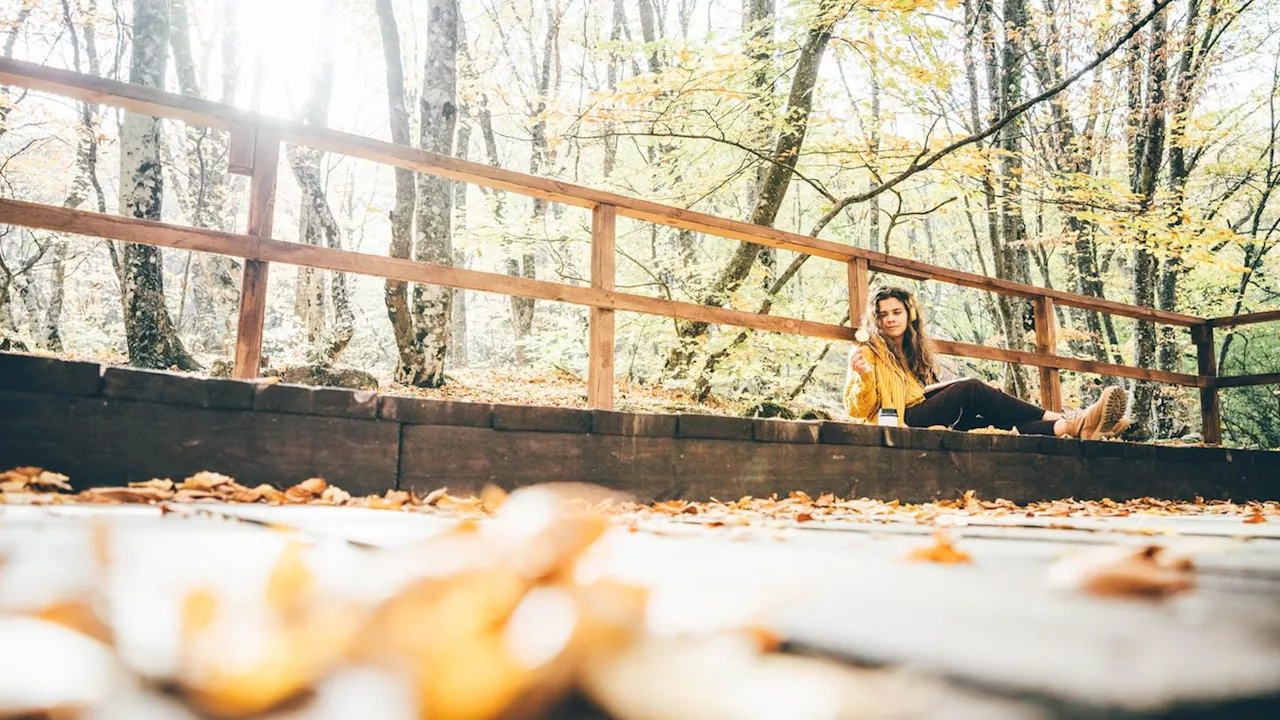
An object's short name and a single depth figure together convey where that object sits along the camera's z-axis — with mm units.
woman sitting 4574
